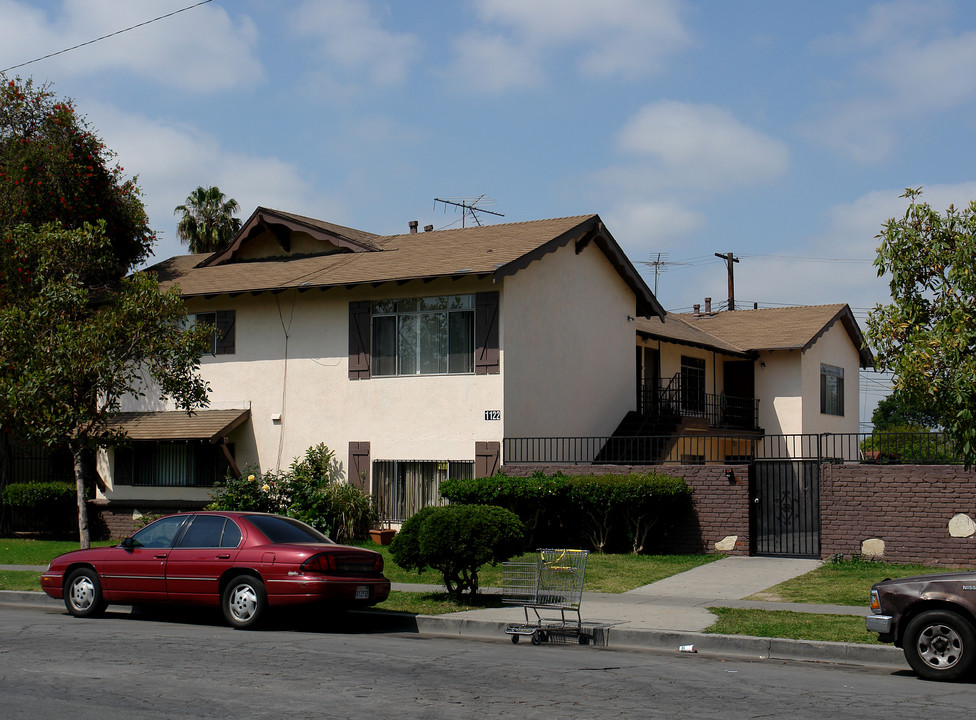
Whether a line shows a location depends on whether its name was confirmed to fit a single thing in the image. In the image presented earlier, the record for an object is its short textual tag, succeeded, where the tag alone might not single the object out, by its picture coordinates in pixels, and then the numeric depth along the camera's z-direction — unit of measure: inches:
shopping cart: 473.4
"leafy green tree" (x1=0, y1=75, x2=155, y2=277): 1003.9
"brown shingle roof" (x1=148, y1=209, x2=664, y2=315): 876.0
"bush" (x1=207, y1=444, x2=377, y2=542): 873.5
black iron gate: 754.2
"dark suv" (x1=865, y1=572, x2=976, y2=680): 374.3
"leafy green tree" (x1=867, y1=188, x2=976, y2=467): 449.7
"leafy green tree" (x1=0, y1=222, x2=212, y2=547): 731.4
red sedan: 490.0
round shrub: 549.3
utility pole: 1925.7
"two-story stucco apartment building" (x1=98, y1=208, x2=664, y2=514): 874.8
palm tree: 1641.2
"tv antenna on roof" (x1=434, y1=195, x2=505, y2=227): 1326.3
